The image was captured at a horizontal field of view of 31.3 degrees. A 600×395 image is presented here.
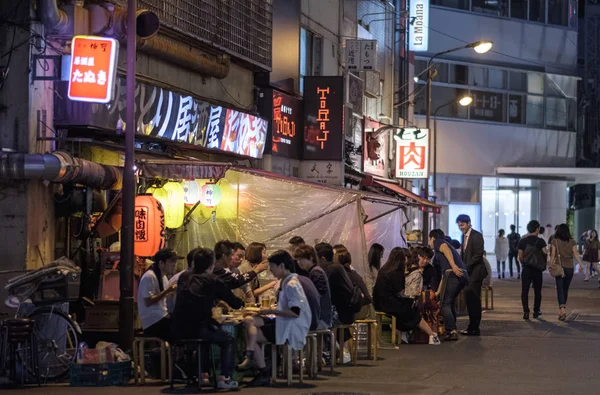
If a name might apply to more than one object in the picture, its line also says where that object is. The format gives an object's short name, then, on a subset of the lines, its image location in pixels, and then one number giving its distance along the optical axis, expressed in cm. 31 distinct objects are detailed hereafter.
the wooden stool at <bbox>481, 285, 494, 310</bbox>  2644
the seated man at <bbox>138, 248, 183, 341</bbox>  1340
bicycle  1338
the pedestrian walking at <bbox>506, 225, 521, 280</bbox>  4209
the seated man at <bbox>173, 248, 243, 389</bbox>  1254
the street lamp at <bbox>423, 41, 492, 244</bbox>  3412
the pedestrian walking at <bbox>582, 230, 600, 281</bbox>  3997
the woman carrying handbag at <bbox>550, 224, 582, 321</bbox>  2278
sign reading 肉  3612
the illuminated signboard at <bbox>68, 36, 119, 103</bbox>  1512
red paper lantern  1706
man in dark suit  1973
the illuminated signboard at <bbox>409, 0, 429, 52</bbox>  4106
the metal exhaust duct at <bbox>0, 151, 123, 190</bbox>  1479
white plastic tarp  1934
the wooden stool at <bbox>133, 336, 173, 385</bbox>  1329
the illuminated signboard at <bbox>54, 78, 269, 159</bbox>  1605
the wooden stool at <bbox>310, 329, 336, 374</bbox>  1459
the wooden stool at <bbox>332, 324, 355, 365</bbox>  1546
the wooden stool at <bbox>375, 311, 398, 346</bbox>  1785
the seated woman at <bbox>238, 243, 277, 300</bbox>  1617
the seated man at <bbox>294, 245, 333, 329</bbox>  1477
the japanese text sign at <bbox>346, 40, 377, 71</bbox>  3030
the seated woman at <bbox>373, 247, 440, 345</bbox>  1766
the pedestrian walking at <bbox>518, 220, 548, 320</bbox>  2220
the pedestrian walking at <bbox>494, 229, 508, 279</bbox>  4378
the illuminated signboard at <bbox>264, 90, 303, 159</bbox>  2519
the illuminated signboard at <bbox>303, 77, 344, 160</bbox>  2670
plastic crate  1315
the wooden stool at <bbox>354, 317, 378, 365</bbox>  1627
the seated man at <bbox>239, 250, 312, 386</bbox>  1322
